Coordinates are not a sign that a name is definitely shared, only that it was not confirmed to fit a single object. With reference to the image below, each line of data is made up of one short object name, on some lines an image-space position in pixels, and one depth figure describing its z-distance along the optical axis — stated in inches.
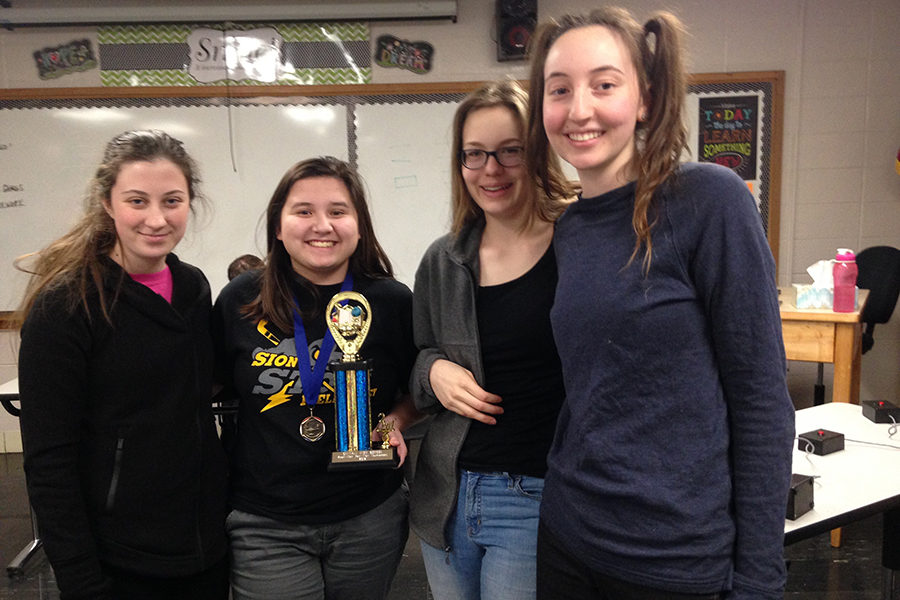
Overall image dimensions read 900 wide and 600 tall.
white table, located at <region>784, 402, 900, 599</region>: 60.8
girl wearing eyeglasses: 51.8
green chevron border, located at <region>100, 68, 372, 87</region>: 169.0
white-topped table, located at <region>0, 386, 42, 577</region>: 111.5
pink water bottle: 122.0
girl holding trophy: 55.7
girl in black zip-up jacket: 48.9
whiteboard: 171.0
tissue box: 126.3
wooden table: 121.1
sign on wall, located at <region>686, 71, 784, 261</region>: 173.2
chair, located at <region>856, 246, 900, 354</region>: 158.6
